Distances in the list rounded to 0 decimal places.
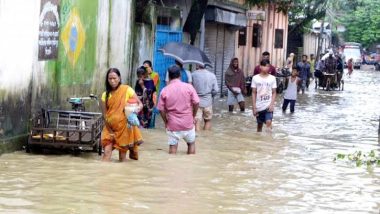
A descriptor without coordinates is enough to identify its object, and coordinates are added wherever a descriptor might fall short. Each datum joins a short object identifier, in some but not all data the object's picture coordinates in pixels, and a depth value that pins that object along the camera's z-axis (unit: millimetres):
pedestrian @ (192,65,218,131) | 14531
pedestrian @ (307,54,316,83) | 35656
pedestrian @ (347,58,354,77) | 46875
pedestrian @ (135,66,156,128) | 13320
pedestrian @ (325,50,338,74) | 31500
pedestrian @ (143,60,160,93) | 13577
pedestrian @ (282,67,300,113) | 19469
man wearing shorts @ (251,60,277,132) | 14023
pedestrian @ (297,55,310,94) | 28359
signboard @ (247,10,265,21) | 26422
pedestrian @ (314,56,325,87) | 31884
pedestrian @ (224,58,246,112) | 18328
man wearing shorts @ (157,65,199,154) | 10867
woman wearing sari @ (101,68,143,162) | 9781
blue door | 16750
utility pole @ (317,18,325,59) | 45447
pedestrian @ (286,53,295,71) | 29620
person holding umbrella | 14163
